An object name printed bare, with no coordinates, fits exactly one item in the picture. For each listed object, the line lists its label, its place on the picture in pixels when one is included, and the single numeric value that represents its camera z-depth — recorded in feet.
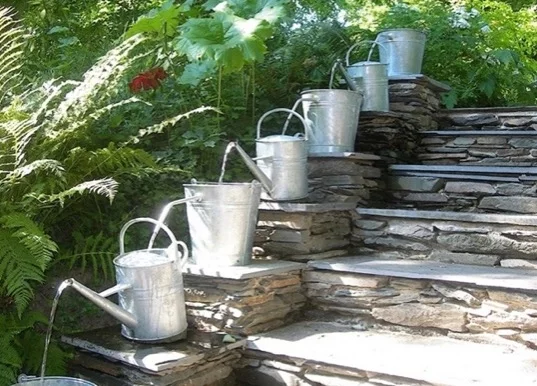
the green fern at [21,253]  6.70
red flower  9.49
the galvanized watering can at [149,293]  6.97
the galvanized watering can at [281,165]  8.57
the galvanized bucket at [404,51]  11.81
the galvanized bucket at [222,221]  7.60
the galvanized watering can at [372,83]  10.61
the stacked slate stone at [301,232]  8.54
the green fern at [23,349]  6.77
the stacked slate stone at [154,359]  6.60
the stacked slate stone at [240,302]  7.56
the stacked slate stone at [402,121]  10.56
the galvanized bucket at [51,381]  5.98
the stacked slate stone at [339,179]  9.40
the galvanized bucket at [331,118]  9.34
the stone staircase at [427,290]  6.59
